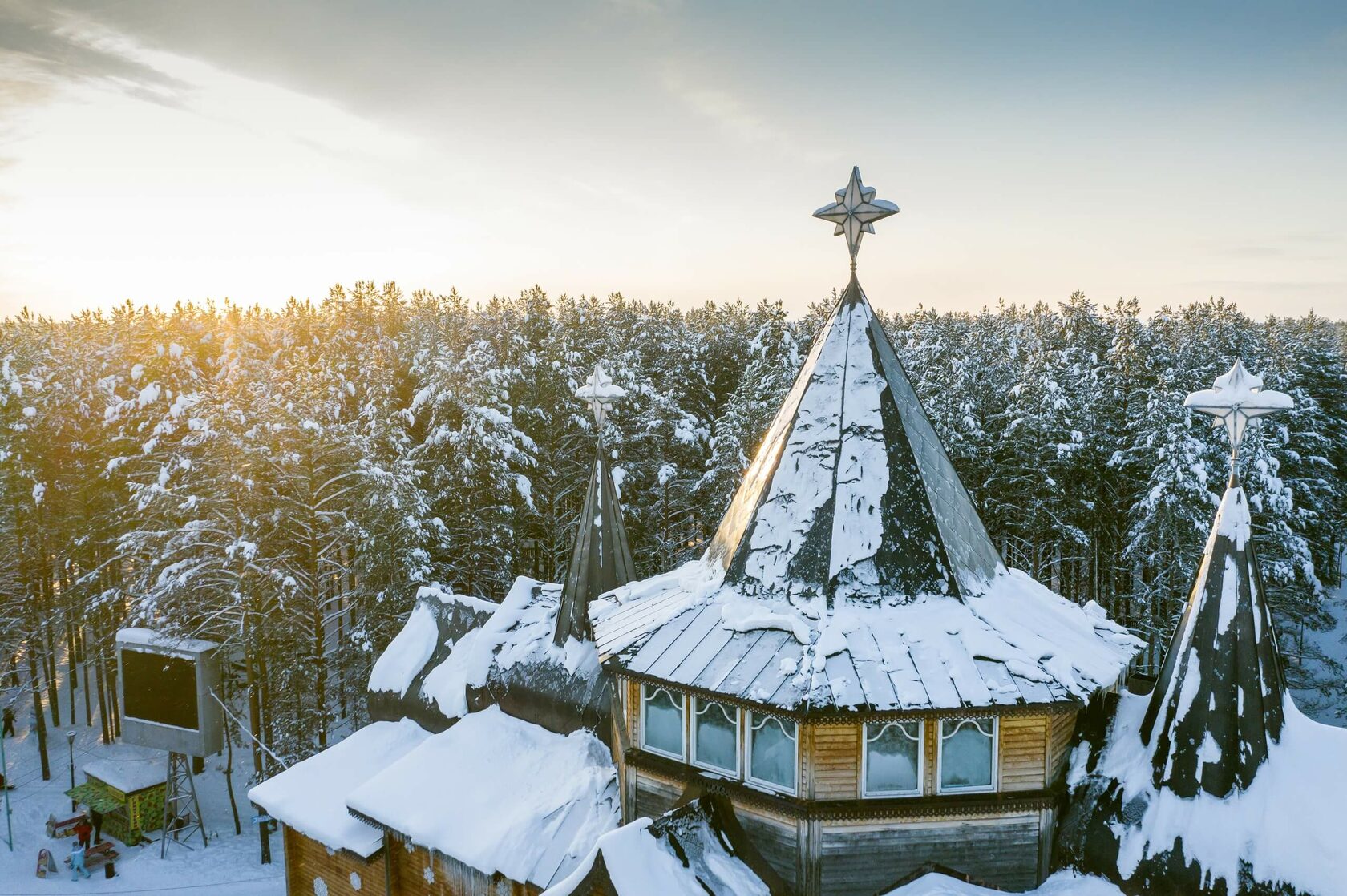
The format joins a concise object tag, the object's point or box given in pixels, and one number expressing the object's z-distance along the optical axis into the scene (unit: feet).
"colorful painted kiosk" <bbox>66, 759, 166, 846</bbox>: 74.38
